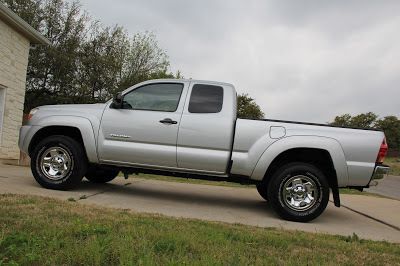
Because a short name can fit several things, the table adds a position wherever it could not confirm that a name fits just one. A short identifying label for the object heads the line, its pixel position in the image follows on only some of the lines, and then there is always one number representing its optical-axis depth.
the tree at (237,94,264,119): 69.69
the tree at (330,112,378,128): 92.75
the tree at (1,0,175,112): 28.06
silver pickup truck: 6.95
